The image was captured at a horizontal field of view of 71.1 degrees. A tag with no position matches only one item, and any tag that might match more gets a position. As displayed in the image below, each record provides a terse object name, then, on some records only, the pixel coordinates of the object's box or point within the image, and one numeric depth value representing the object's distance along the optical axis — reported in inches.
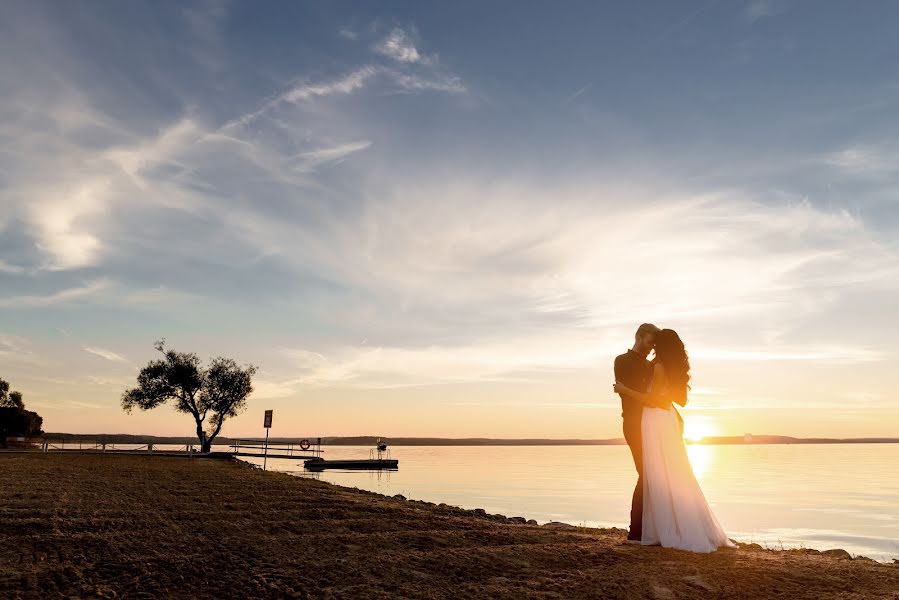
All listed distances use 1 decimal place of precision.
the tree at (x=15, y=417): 2605.8
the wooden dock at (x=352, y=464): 2239.9
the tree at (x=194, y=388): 2347.4
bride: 356.8
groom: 384.2
